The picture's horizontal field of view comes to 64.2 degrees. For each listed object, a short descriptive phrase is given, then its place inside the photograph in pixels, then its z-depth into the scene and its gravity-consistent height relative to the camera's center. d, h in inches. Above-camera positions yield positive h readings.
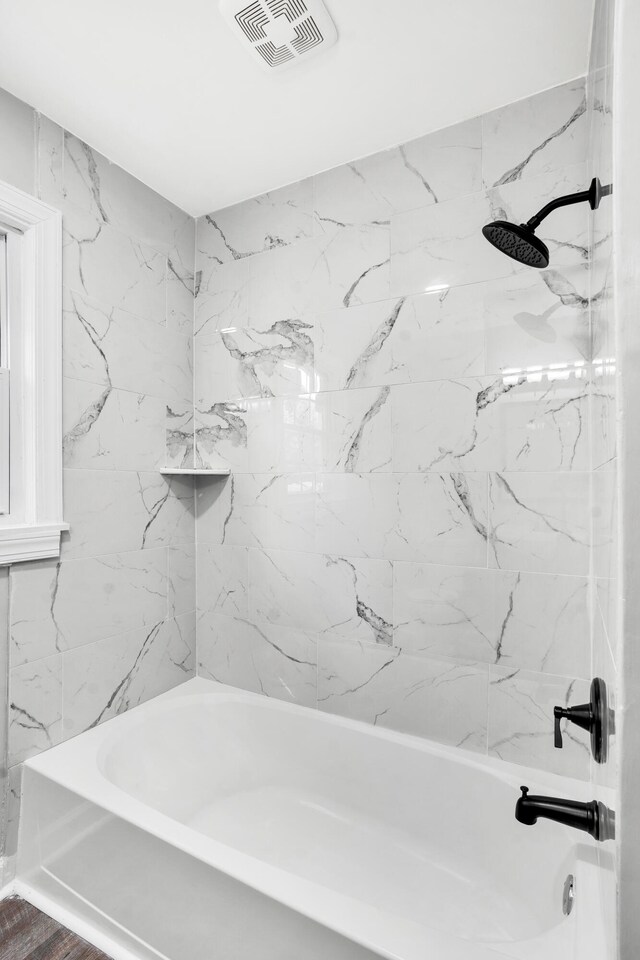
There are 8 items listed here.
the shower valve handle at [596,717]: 28.5 -15.4
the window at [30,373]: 63.7 +13.2
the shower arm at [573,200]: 39.3 +24.3
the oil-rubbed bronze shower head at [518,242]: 48.2 +23.3
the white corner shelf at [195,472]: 81.5 +0.9
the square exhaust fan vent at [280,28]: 48.9 +45.3
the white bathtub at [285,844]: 41.6 -40.6
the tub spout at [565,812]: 31.7 -21.0
